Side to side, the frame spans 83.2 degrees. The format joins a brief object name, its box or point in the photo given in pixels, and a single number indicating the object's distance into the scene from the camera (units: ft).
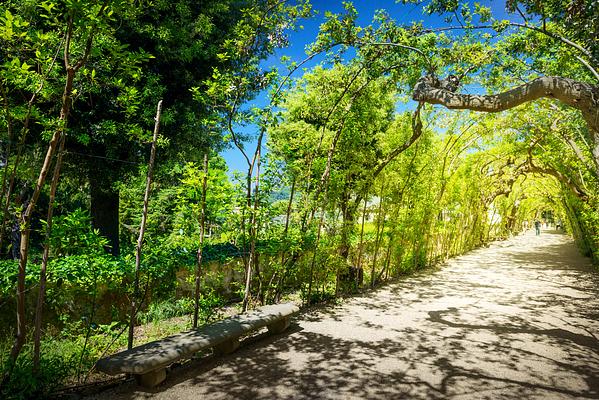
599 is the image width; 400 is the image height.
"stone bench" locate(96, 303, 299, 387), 8.84
